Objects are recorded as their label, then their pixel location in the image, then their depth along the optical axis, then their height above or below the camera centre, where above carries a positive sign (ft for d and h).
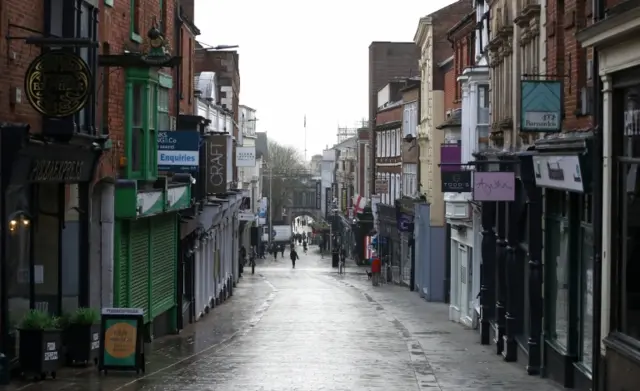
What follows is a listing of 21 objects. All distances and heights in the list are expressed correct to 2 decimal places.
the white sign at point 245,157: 209.56 +5.42
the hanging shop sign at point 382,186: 223.92 +0.13
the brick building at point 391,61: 294.87 +33.06
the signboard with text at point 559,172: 57.41 +0.84
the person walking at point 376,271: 190.39 -14.24
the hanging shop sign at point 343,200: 353.31 -4.41
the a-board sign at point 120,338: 61.72 -8.37
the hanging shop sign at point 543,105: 65.82 +4.80
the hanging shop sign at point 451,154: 116.06 +3.40
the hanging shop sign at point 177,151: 90.22 +2.76
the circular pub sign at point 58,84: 55.67 +5.01
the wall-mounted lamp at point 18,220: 56.54 -1.86
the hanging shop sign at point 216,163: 123.65 +2.51
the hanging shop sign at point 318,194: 554.30 -4.07
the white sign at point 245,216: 210.55 -5.72
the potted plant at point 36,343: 57.41 -8.07
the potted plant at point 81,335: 63.69 -8.50
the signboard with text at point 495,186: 77.20 +0.08
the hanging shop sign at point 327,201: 458.09 -6.38
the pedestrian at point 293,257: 269.91 -17.08
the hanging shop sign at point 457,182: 107.24 +0.48
